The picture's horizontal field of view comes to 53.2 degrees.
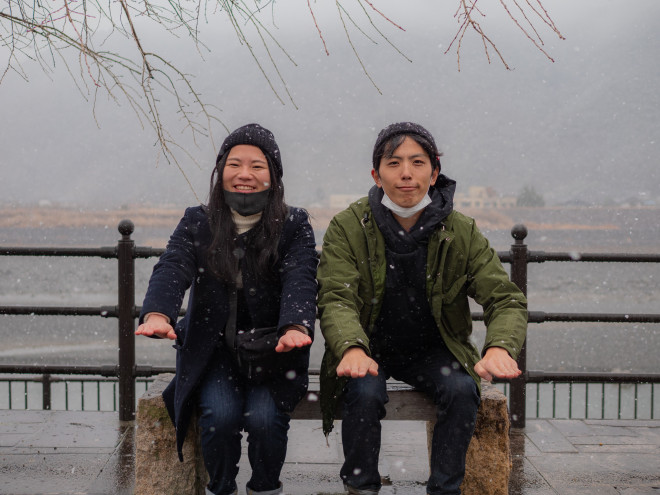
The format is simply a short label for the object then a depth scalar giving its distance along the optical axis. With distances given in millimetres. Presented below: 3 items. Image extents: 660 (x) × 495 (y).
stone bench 2691
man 2479
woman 2414
